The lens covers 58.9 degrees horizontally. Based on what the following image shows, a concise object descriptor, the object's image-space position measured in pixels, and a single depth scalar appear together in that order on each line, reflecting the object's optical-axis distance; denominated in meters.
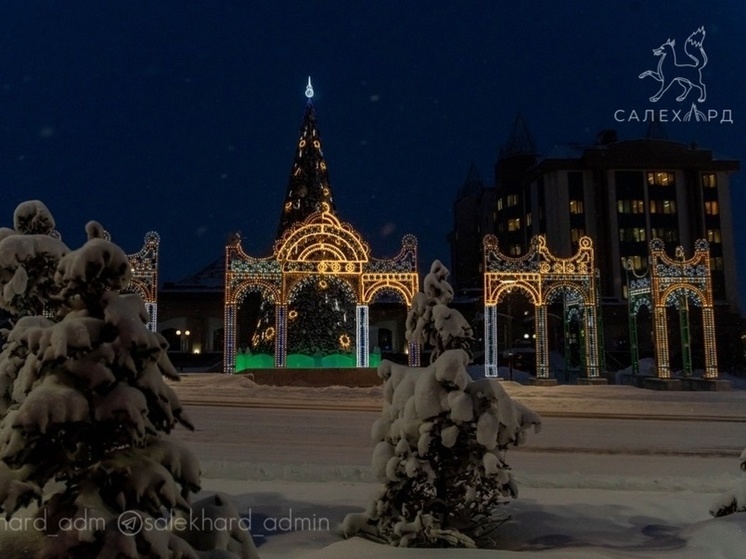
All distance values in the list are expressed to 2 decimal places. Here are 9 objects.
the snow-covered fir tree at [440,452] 5.51
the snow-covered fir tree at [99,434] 2.83
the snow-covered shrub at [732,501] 6.18
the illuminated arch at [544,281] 24.81
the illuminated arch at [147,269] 23.22
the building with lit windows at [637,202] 59.44
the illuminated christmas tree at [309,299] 24.66
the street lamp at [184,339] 38.59
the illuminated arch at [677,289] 24.30
